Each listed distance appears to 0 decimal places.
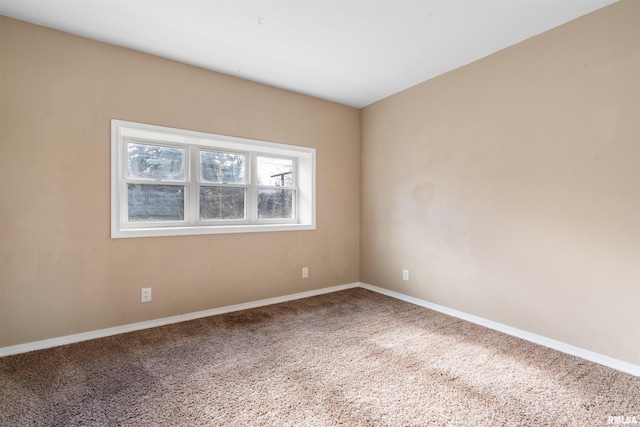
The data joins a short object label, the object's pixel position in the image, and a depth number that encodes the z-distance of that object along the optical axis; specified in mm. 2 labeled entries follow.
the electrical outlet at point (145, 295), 2766
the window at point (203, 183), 2826
